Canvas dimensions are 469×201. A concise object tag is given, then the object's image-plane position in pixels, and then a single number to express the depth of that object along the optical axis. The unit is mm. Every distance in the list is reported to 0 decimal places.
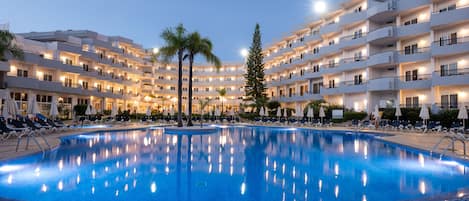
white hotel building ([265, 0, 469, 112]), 24297
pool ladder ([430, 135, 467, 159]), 10099
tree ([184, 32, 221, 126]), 22453
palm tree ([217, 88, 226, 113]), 54812
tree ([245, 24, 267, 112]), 46094
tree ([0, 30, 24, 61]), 17406
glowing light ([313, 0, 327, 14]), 35059
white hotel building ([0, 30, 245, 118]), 30703
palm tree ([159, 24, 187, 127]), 22297
